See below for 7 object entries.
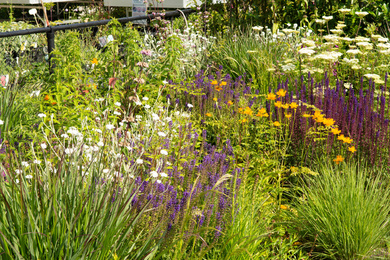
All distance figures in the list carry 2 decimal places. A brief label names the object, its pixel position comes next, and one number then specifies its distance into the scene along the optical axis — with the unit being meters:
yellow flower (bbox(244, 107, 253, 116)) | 3.98
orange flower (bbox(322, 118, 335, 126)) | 3.66
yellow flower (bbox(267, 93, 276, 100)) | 4.04
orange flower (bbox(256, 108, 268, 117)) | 3.89
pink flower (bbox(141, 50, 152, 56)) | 5.07
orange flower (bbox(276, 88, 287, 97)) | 4.05
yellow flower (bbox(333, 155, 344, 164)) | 3.62
